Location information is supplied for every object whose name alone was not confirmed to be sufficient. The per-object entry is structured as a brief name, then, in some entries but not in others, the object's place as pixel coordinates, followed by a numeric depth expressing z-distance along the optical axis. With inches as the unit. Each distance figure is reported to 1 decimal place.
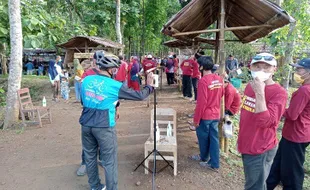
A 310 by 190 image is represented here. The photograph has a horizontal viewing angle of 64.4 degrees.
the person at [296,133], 114.0
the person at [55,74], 417.2
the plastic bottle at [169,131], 182.9
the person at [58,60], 426.9
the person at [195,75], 377.6
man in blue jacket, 121.0
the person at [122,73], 360.8
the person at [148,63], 437.1
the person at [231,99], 187.2
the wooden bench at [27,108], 262.8
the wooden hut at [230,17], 165.8
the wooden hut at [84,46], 434.4
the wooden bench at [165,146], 159.2
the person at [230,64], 585.9
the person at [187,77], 392.0
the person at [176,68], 592.2
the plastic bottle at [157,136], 168.1
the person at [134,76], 409.7
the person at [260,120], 89.3
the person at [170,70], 574.6
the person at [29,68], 930.1
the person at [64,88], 425.1
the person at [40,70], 974.2
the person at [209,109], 165.1
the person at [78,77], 361.7
